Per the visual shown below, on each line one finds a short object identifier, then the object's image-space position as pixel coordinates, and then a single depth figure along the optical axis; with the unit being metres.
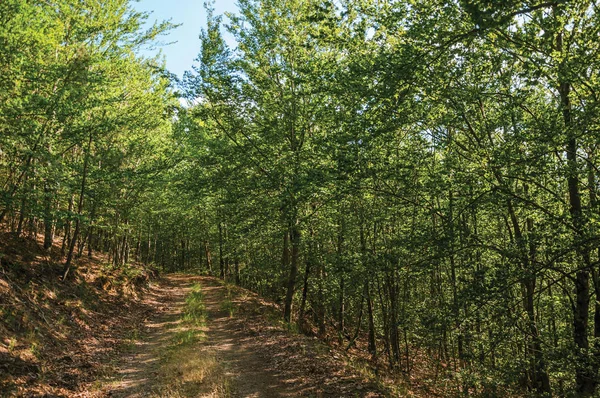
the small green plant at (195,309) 15.04
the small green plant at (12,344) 7.99
